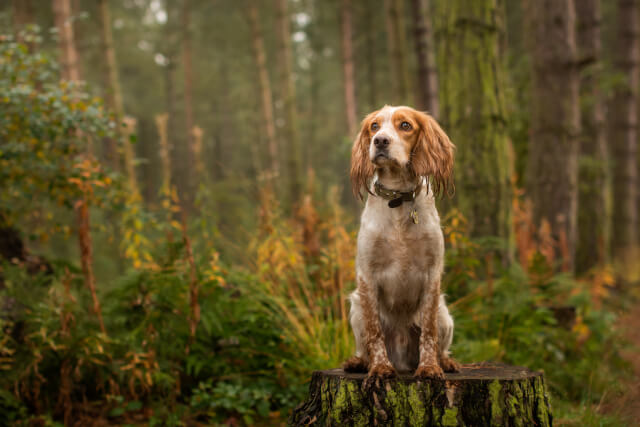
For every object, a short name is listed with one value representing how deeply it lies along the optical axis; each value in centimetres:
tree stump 251
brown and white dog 267
